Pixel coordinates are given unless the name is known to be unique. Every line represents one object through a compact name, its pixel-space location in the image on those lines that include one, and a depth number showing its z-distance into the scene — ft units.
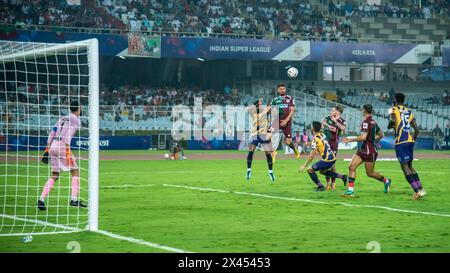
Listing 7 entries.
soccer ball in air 89.80
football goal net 42.70
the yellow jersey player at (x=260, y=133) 76.69
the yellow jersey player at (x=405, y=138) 58.75
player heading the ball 77.56
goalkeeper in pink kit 52.95
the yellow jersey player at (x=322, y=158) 64.64
